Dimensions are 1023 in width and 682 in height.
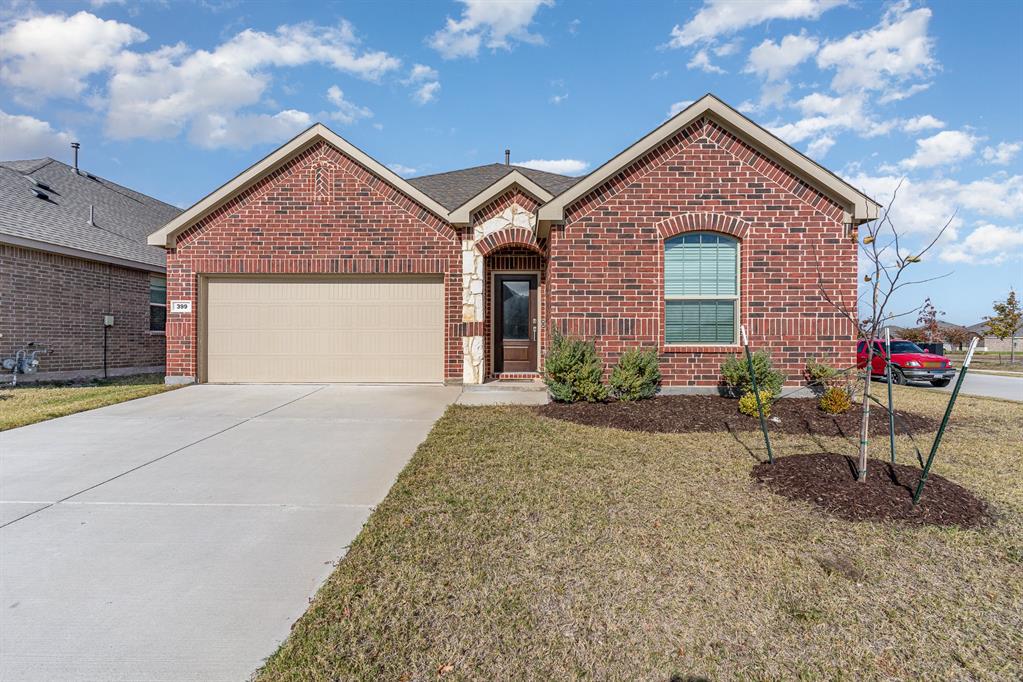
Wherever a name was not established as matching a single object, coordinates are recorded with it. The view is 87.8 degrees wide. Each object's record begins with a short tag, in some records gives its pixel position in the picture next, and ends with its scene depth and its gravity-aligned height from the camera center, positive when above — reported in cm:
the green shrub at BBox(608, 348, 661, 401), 855 -60
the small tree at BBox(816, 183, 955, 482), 428 +28
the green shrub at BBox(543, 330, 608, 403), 848 -56
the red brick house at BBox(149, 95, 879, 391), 912 +141
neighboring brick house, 1213 +155
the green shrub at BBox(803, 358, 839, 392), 863 -57
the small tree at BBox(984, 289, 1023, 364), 2856 +109
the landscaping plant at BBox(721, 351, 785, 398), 834 -58
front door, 1230 +33
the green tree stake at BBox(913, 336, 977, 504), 381 -82
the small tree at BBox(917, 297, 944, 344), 3484 +92
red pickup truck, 1567 -79
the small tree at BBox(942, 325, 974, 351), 3991 +27
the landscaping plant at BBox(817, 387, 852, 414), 776 -92
